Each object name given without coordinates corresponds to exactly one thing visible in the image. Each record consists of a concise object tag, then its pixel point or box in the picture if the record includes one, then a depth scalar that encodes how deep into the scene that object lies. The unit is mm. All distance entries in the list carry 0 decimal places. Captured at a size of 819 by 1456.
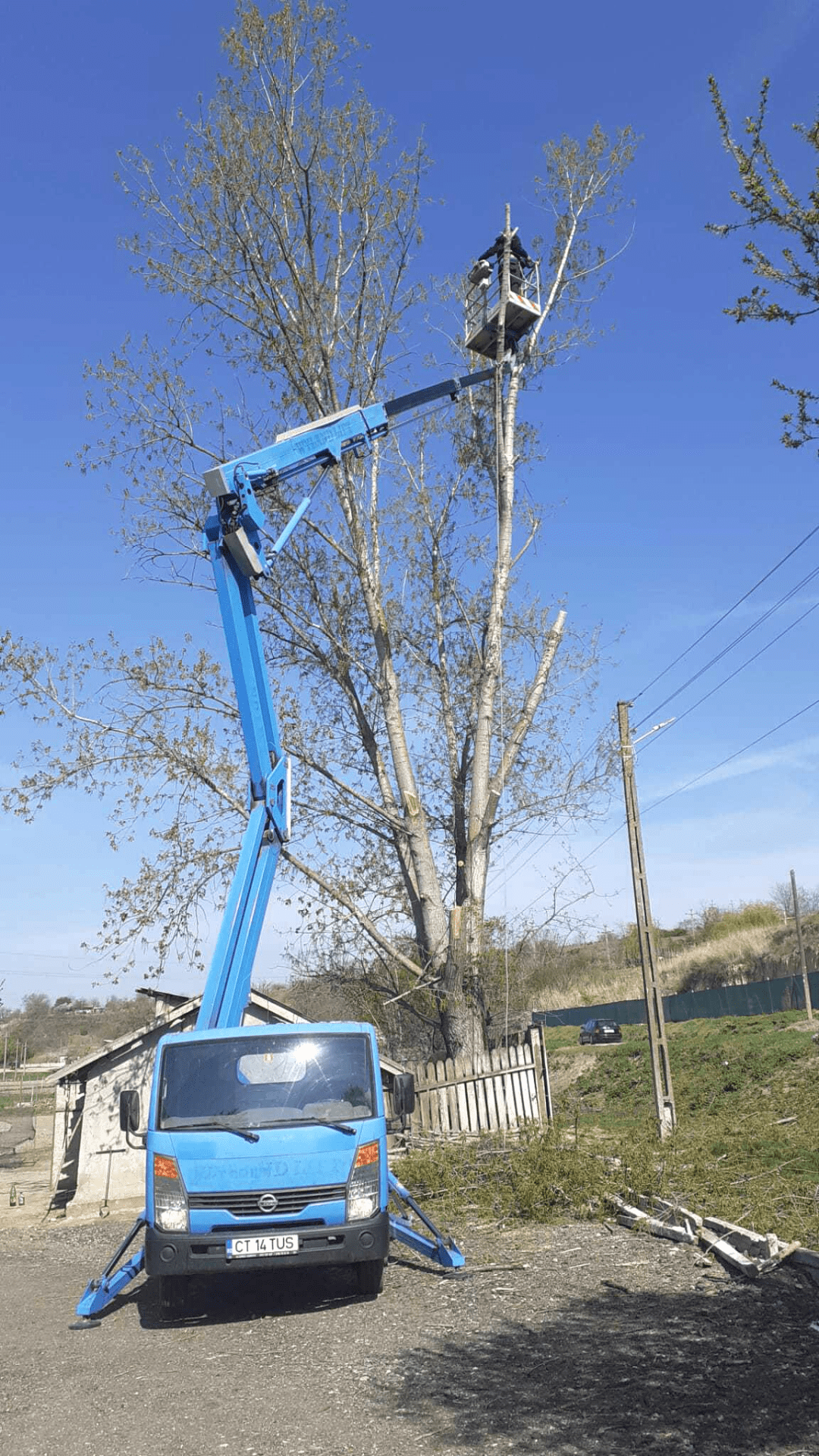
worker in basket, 19416
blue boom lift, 8352
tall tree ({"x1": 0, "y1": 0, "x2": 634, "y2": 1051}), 18297
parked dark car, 55719
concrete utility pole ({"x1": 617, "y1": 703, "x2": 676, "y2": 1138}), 17391
